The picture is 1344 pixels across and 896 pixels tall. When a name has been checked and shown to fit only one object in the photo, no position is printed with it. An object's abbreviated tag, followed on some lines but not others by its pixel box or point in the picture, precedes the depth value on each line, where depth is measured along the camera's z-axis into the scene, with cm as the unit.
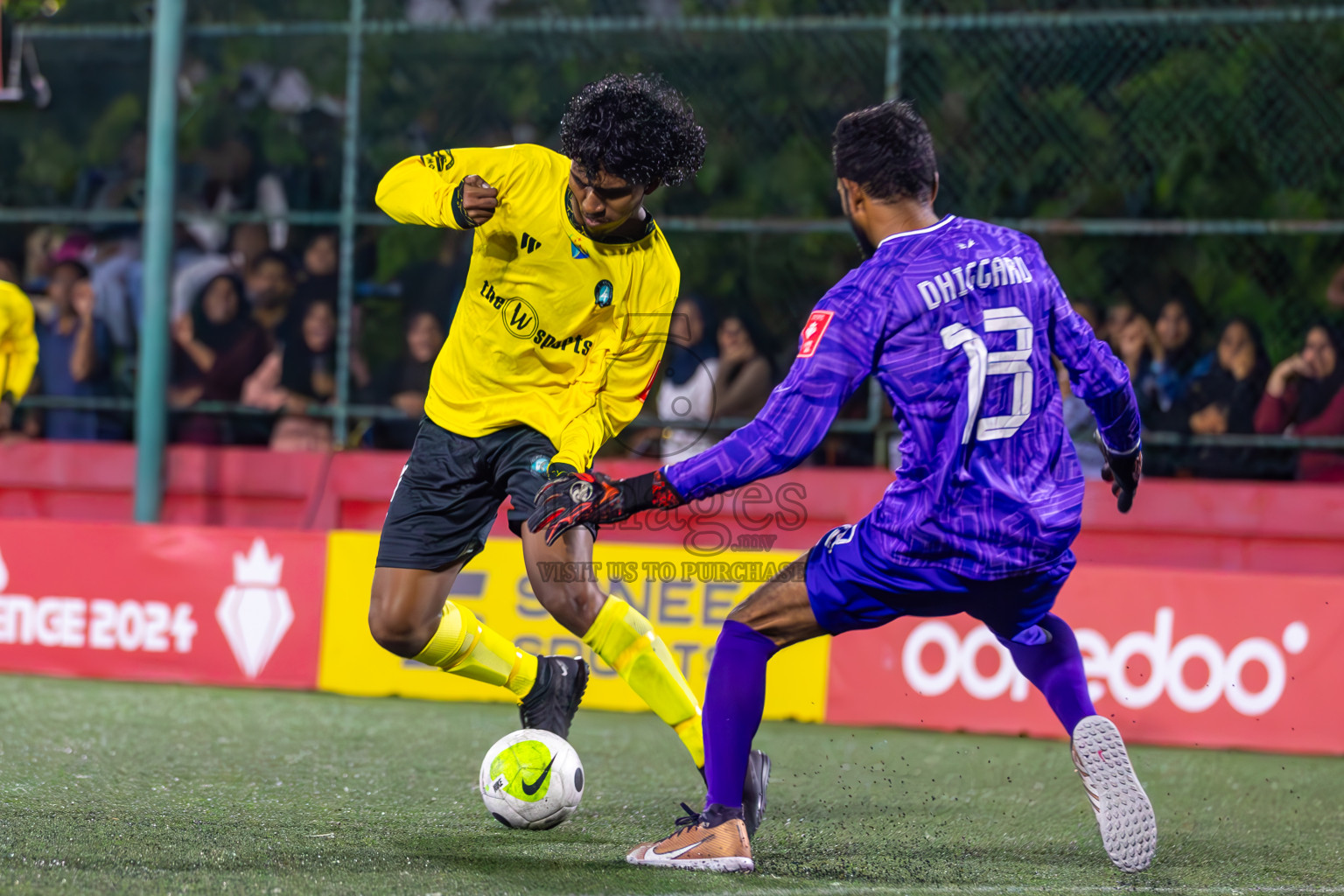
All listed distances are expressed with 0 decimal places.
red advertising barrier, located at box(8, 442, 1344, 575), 1627
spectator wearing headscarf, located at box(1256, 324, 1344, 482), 1644
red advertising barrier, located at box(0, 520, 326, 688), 1606
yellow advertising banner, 1502
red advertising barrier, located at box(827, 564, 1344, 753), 1395
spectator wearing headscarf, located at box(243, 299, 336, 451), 1891
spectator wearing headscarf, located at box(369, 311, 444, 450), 1839
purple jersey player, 754
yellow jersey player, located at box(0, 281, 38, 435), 1702
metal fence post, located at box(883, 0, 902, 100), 1727
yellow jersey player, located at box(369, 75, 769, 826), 955
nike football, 907
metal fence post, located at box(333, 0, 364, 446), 1827
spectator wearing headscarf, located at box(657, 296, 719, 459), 1734
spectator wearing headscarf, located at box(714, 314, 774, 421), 1731
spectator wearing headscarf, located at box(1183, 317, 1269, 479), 1655
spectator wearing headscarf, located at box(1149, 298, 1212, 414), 1681
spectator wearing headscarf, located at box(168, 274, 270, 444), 1916
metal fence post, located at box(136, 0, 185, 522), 1847
